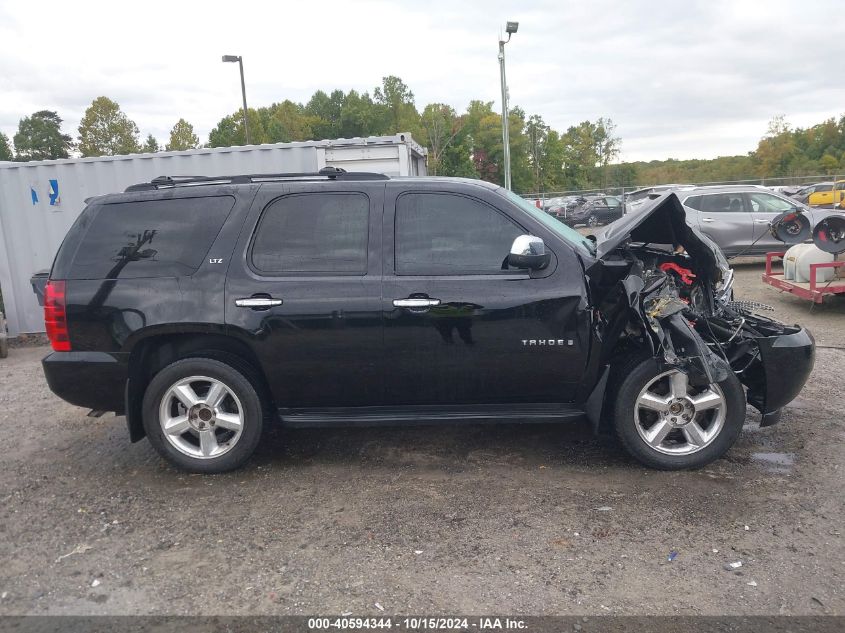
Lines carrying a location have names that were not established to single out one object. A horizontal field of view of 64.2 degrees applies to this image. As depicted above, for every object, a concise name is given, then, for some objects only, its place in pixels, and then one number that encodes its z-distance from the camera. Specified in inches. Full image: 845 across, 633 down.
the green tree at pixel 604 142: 2748.5
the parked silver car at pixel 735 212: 542.9
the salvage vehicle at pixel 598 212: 1141.1
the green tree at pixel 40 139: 3031.5
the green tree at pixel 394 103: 2840.1
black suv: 164.2
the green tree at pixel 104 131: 2500.0
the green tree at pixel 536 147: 2662.4
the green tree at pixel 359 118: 2819.6
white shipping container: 374.3
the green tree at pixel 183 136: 2368.4
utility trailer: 332.5
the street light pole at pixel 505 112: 782.5
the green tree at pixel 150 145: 2689.0
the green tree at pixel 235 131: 2396.7
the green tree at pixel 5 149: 3096.0
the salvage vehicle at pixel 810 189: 1282.0
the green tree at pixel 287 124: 2310.5
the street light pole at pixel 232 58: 1041.9
